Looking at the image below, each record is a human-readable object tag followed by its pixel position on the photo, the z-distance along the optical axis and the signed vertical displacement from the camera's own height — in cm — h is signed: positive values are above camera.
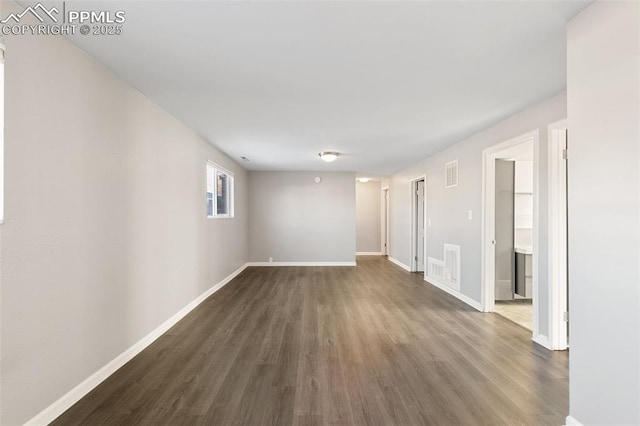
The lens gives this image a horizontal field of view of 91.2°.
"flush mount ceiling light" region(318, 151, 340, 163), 559 +102
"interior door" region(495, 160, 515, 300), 465 -17
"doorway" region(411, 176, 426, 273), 697 -34
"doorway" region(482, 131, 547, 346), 410 -32
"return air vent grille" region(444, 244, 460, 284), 491 -83
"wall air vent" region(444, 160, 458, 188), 500 +62
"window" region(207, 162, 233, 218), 527 +38
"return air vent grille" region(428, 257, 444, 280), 552 -104
